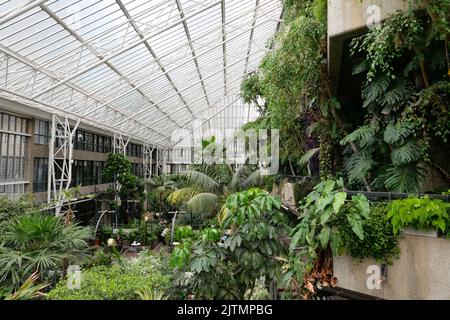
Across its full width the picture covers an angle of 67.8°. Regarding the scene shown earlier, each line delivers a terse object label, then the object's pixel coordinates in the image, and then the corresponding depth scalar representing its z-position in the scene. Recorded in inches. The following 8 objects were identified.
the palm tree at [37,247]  225.8
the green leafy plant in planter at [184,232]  215.0
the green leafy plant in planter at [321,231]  177.9
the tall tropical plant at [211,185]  461.1
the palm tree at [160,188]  891.1
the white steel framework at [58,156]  592.7
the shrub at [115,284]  187.8
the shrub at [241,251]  191.6
